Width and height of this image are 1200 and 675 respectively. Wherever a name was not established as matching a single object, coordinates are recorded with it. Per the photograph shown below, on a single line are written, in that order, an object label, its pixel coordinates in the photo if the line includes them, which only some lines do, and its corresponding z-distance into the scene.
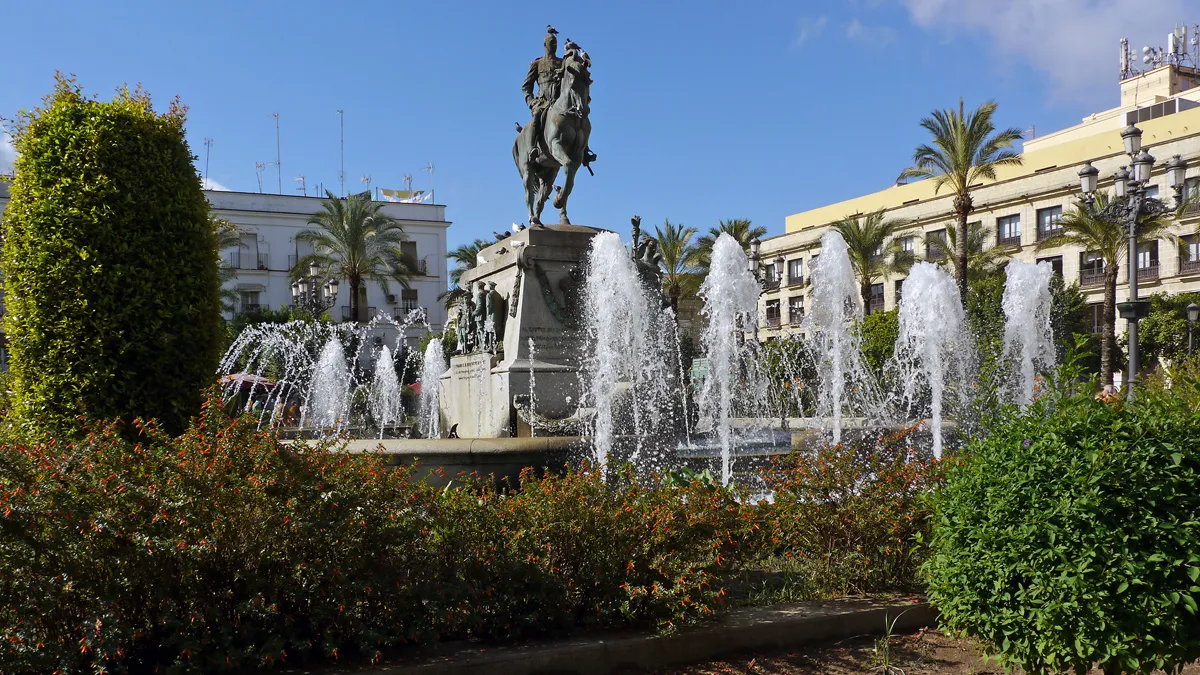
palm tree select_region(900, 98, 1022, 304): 31.27
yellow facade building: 40.12
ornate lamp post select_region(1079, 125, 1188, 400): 13.12
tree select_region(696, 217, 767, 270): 38.56
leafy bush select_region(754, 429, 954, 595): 5.09
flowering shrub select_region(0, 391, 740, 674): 3.59
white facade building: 51.16
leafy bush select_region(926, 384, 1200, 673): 3.39
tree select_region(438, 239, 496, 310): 40.19
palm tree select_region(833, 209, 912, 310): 37.75
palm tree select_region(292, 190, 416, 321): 37.75
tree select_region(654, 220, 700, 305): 36.53
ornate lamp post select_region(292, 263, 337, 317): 33.62
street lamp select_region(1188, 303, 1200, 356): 28.94
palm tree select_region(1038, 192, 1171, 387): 32.06
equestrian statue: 10.20
